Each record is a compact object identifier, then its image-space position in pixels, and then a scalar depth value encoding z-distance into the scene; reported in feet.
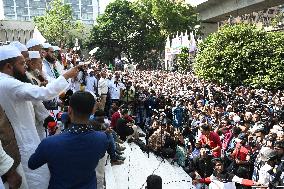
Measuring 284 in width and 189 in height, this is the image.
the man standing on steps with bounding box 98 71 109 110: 22.52
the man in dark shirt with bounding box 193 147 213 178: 15.21
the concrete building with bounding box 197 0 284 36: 54.24
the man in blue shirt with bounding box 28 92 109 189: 5.00
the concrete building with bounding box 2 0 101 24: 260.37
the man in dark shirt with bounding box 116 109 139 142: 17.07
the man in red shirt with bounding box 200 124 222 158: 15.93
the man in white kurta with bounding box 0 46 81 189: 5.74
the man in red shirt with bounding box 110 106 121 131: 17.95
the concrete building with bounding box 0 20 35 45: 122.20
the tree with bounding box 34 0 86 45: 106.86
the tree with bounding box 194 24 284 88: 38.09
